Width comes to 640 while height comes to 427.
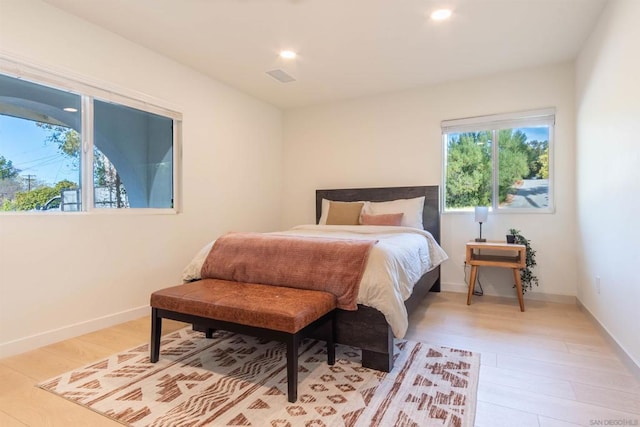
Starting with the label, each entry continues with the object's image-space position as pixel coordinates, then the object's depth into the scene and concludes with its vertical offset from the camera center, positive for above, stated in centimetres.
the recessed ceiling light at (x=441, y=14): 238 +144
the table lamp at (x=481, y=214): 339 -4
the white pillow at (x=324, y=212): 404 -3
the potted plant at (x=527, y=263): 329 -53
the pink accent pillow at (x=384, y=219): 347 -10
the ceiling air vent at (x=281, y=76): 346 +145
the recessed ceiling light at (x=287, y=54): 301 +146
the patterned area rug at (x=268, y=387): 146 -92
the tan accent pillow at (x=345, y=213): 376 -4
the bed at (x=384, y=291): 183 -53
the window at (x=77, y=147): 222 +49
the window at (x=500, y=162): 343 +53
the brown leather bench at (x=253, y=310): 156 -53
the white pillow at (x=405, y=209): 355 +1
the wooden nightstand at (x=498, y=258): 301 -48
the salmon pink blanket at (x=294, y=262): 194 -34
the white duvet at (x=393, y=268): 182 -39
